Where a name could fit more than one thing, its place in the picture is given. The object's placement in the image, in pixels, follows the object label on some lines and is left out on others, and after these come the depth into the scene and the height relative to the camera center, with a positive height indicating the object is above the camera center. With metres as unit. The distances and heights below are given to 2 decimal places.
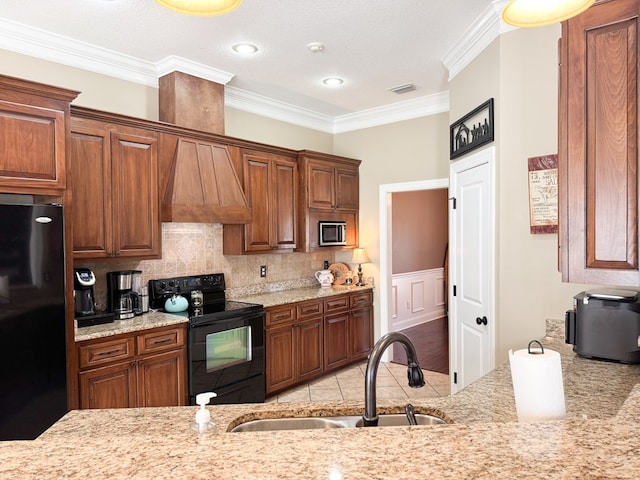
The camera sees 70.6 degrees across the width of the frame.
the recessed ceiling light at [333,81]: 4.29 +1.47
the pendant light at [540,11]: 1.42 +0.71
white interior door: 3.13 -0.28
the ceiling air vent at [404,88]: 4.50 +1.47
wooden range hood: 3.67 +0.60
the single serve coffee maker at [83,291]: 3.12 -0.38
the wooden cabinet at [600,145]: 1.46 +0.29
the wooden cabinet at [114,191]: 3.14 +0.33
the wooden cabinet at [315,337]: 4.28 -1.08
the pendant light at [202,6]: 1.47 +0.75
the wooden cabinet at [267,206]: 4.38 +0.29
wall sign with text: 2.65 +0.22
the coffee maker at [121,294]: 3.40 -0.44
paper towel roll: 1.21 -0.42
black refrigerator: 2.42 -0.46
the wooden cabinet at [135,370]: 2.91 -0.93
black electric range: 3.53 -0.88
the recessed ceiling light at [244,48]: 3.48 +1.46
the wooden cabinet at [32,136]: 2.51 +0.59
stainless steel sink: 1.48 -0.62
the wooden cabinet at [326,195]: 4.91 +0.45
